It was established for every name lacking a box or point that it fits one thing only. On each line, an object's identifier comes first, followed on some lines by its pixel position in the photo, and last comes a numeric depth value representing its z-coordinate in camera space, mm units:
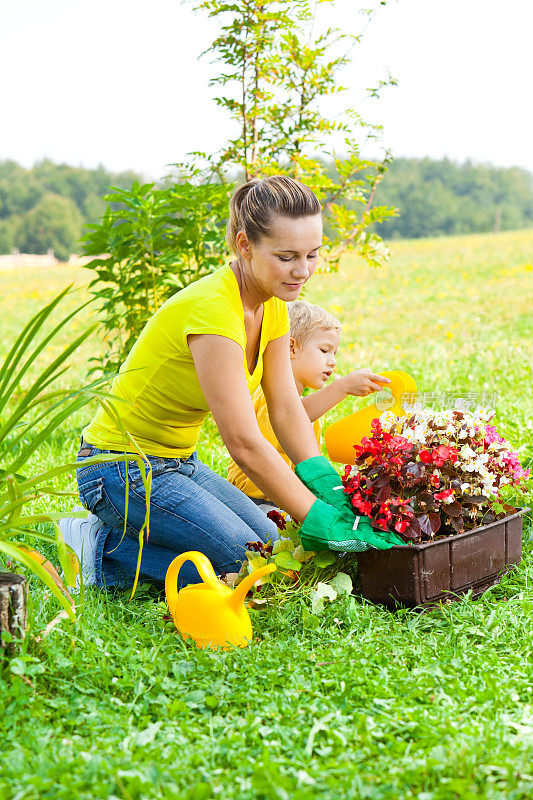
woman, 2184
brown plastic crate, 2135
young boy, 2975
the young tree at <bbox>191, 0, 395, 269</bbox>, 3963
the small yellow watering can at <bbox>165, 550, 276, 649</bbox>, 2004
